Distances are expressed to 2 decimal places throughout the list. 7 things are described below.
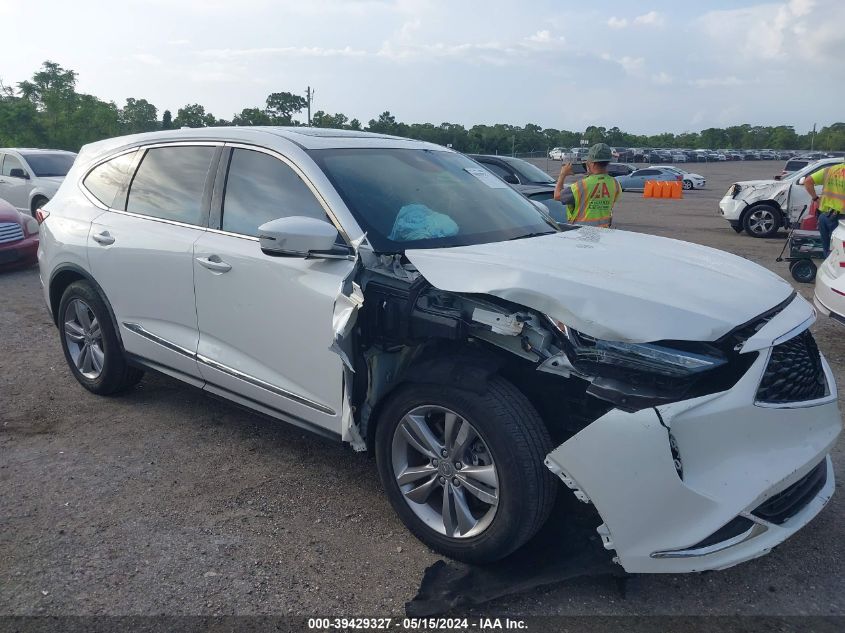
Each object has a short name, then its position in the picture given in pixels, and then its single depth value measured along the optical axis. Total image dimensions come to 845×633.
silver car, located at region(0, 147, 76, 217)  12.84
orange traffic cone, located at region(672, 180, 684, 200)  29.52
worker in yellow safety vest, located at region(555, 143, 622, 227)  6.99
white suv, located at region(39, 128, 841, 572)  2.43
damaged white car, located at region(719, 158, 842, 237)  13.79
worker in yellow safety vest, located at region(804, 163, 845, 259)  8.33
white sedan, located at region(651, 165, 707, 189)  36.38
